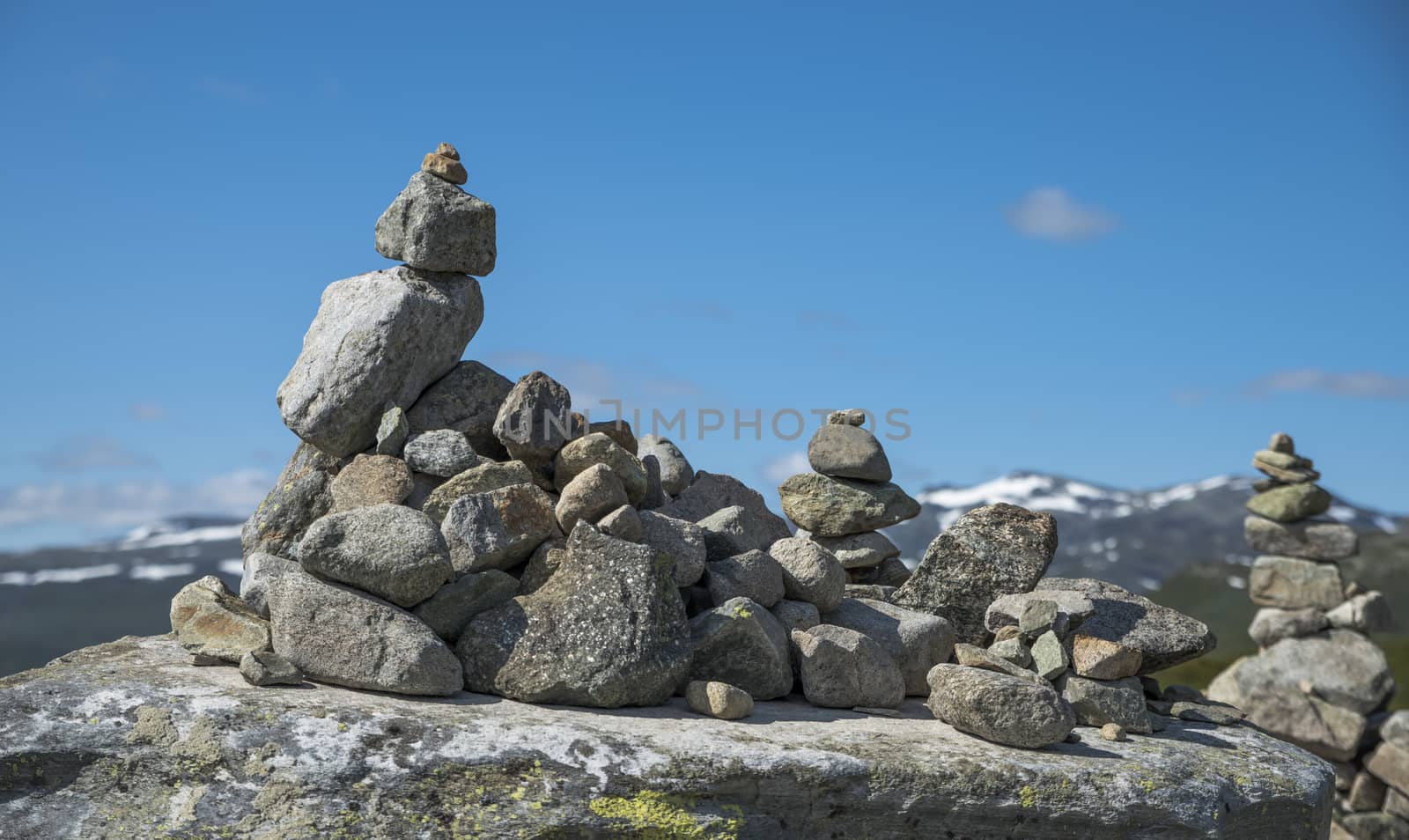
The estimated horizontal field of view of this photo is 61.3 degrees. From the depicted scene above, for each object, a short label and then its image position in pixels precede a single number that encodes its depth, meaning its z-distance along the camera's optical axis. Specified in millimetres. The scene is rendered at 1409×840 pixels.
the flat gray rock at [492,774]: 7055
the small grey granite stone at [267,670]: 8039
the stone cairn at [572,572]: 8305
